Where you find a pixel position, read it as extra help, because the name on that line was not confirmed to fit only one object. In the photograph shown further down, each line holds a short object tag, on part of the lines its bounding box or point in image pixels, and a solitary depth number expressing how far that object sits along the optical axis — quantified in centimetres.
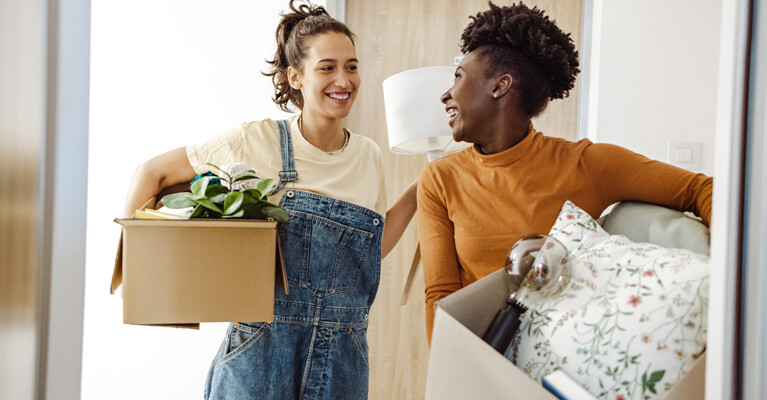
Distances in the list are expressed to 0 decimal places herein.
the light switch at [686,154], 176
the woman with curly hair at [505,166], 94
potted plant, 93
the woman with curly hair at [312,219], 115
